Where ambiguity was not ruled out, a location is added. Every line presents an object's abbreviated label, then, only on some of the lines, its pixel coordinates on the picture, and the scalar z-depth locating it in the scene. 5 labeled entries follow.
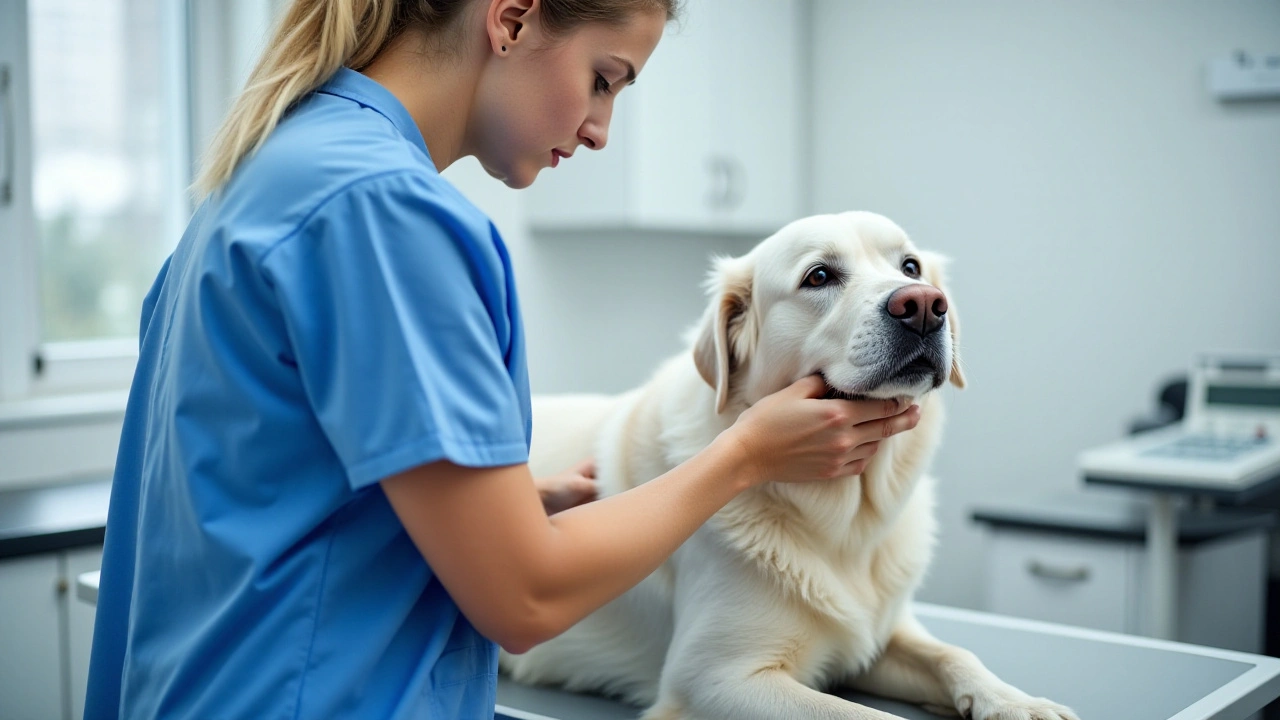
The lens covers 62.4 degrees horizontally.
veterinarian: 0.81
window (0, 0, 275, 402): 2.67
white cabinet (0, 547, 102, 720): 1.99
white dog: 1.22
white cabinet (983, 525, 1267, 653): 2.67
